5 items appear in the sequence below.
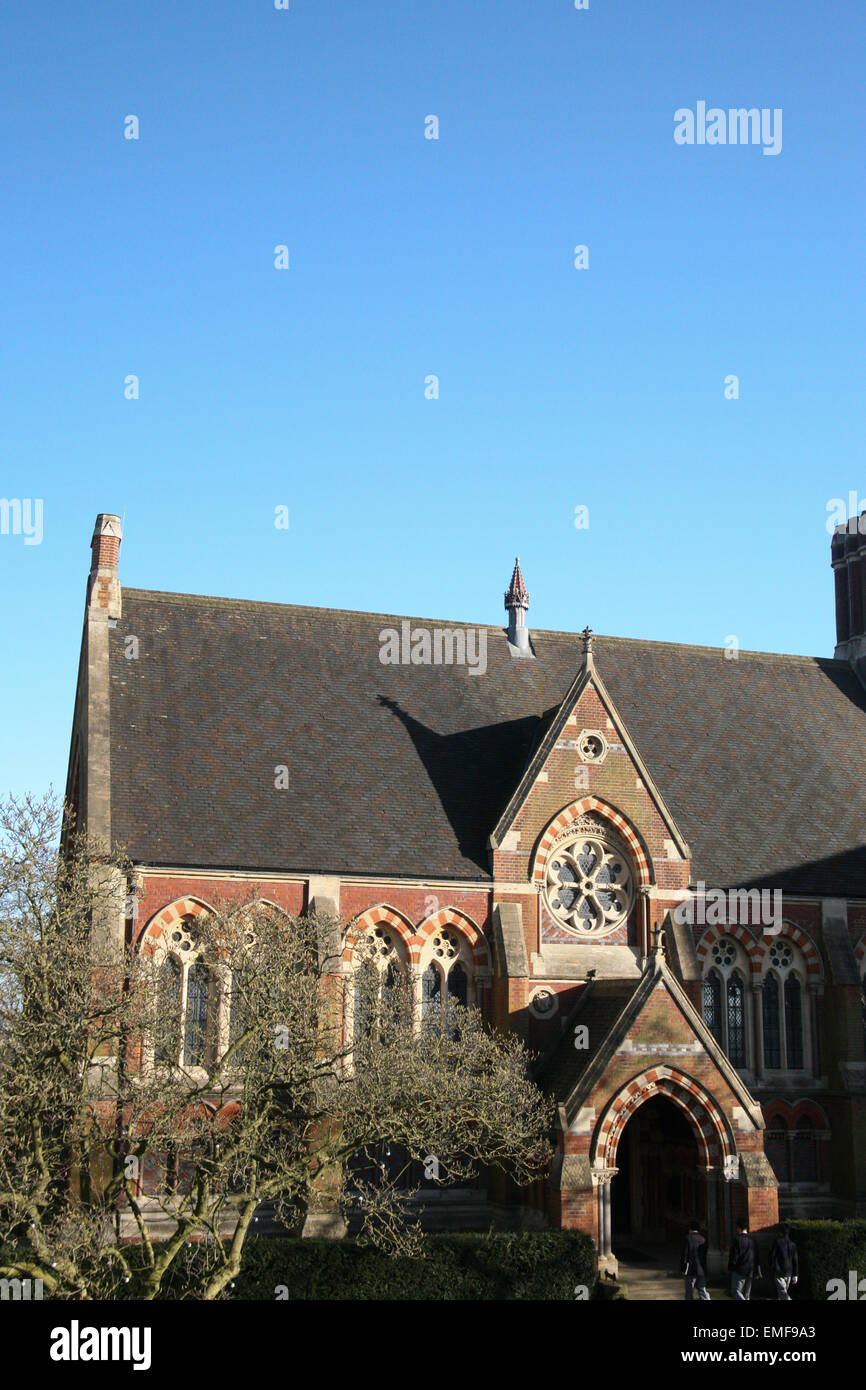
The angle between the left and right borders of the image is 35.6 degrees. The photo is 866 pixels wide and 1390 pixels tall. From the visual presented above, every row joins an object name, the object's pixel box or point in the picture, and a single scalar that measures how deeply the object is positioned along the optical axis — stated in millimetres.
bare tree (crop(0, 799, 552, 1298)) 21250
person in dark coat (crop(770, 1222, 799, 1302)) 27250
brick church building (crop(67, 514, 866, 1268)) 29688
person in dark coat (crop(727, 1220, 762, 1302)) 27016
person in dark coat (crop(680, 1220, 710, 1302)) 27359
